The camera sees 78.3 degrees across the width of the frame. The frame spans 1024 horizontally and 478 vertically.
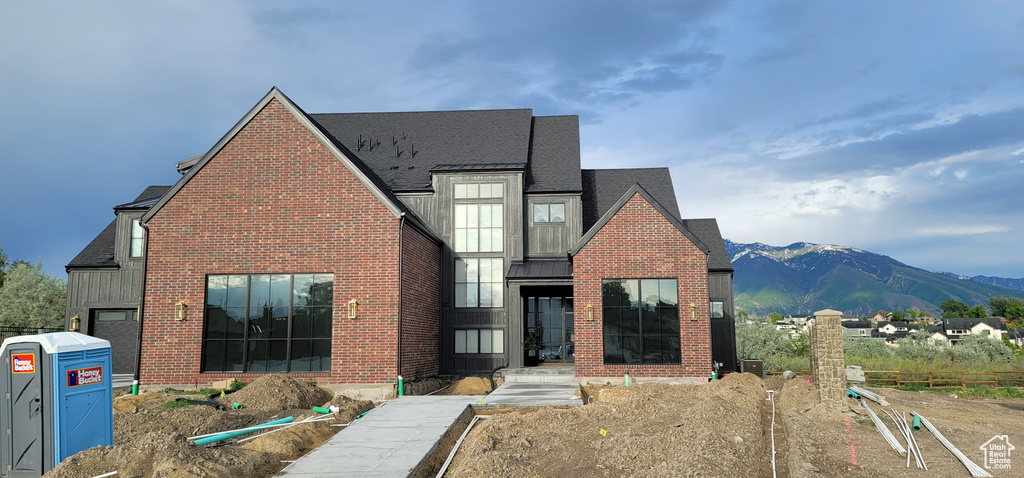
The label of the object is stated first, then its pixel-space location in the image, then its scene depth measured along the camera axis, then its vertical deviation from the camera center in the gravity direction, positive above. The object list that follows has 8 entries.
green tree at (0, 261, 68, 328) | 33.69 +0.46
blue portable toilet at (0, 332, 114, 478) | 8.21 -1.27
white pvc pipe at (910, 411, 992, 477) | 8.98 -2.43
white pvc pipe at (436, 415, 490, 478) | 8.67 -2.30
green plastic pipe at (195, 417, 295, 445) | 10.17 -2.16
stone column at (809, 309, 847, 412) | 13.55 -1.35
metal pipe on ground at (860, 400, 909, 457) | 10.38 -2.41
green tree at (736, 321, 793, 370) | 34.44 -2.49
